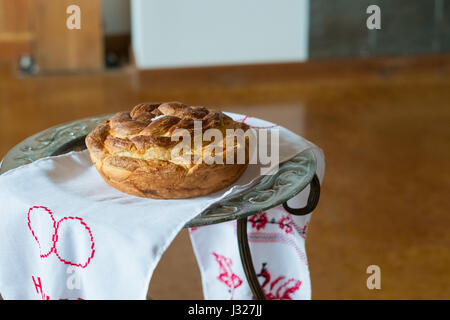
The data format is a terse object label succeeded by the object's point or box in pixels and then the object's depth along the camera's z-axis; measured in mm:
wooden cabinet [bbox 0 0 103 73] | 3322
